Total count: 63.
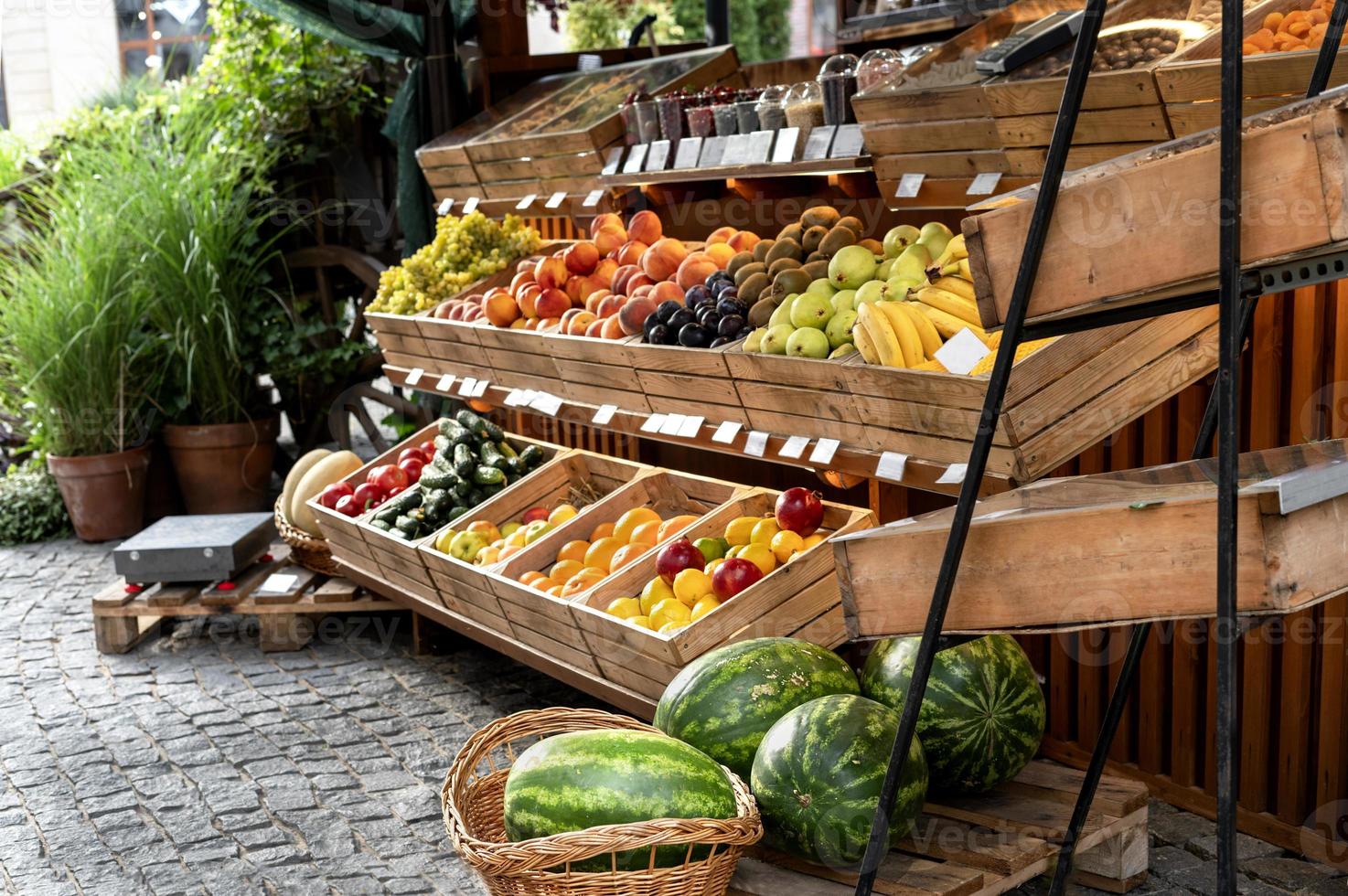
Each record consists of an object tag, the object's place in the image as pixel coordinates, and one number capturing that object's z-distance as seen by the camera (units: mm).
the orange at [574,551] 3945
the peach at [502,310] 4617
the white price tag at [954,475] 2766
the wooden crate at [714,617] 3139
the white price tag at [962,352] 2729
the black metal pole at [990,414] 1710
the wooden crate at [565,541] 3617
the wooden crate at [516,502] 4035
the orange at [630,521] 3957
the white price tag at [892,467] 2930
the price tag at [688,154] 4082
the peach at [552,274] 4652
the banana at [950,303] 3020
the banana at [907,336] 2932
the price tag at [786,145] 3676
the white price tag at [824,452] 3127
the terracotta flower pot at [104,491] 6441
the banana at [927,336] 2949
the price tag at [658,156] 4215
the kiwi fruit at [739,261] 3893
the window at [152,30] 14852
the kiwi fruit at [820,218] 3924
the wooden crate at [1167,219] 1579
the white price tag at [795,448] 3219
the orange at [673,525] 3850
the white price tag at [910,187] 3254
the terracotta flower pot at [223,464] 6676
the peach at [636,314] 3879
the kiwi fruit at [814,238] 3732
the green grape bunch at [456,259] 5176
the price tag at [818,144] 3566
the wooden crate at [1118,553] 1652
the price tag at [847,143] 3471
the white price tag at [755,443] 3352
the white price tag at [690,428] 3588
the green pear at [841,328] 3169
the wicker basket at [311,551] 5078
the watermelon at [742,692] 2756
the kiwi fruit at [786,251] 3783
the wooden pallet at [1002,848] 2527
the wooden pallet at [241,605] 4859
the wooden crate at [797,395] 3080
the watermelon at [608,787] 2400
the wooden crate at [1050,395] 2664
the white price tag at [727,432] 3451
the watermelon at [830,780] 2479
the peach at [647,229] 4660
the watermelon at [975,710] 2777
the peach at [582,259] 4621
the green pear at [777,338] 3271
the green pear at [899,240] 3467
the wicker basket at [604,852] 2275
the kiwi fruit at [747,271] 3773
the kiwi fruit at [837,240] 3627
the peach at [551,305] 4469
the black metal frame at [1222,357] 1570
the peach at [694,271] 4027
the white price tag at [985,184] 3043
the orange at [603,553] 3824
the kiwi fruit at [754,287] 3664
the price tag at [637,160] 4316
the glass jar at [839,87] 3551
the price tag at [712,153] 3992
